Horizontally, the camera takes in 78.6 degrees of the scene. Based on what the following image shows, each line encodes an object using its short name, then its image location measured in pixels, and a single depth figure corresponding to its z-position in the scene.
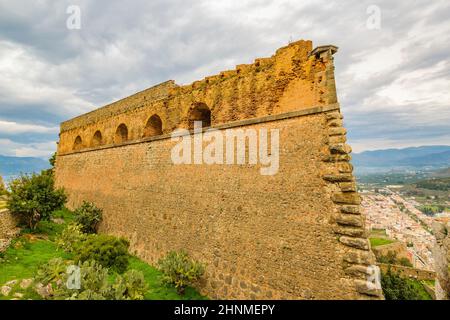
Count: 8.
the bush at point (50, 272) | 7.00
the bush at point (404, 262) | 27.28
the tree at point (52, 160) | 26.41
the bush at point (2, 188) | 17.67
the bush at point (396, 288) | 13.88
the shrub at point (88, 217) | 13.63
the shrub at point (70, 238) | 11.18
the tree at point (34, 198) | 12.12
